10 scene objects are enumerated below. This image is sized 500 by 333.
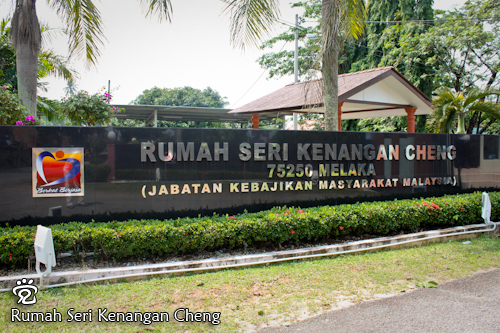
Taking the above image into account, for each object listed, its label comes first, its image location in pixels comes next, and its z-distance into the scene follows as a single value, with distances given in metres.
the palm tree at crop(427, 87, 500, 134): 11.42
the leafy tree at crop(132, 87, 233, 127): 51.06
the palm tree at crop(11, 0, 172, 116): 8.27
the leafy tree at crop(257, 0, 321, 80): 24.28
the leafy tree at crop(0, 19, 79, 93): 15.59
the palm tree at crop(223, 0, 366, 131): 7.80
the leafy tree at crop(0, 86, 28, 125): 6.87
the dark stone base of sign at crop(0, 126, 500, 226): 6.35
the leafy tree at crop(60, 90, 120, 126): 7.80
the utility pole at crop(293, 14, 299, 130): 19.00
